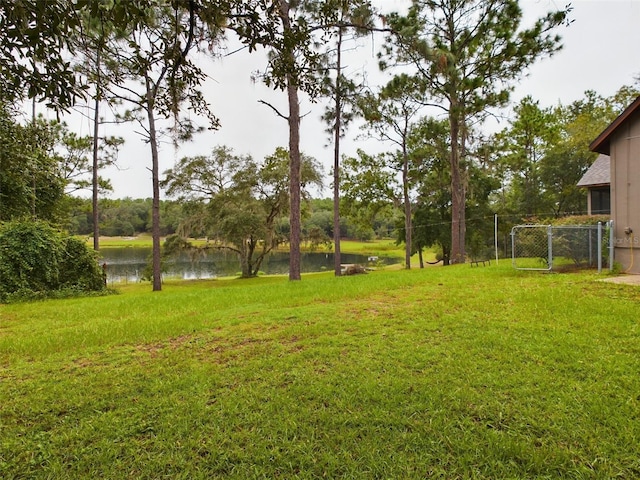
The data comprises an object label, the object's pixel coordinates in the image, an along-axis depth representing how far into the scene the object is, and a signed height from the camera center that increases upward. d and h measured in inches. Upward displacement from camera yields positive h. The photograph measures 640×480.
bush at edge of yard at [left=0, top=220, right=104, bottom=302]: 366.0 -25.6
